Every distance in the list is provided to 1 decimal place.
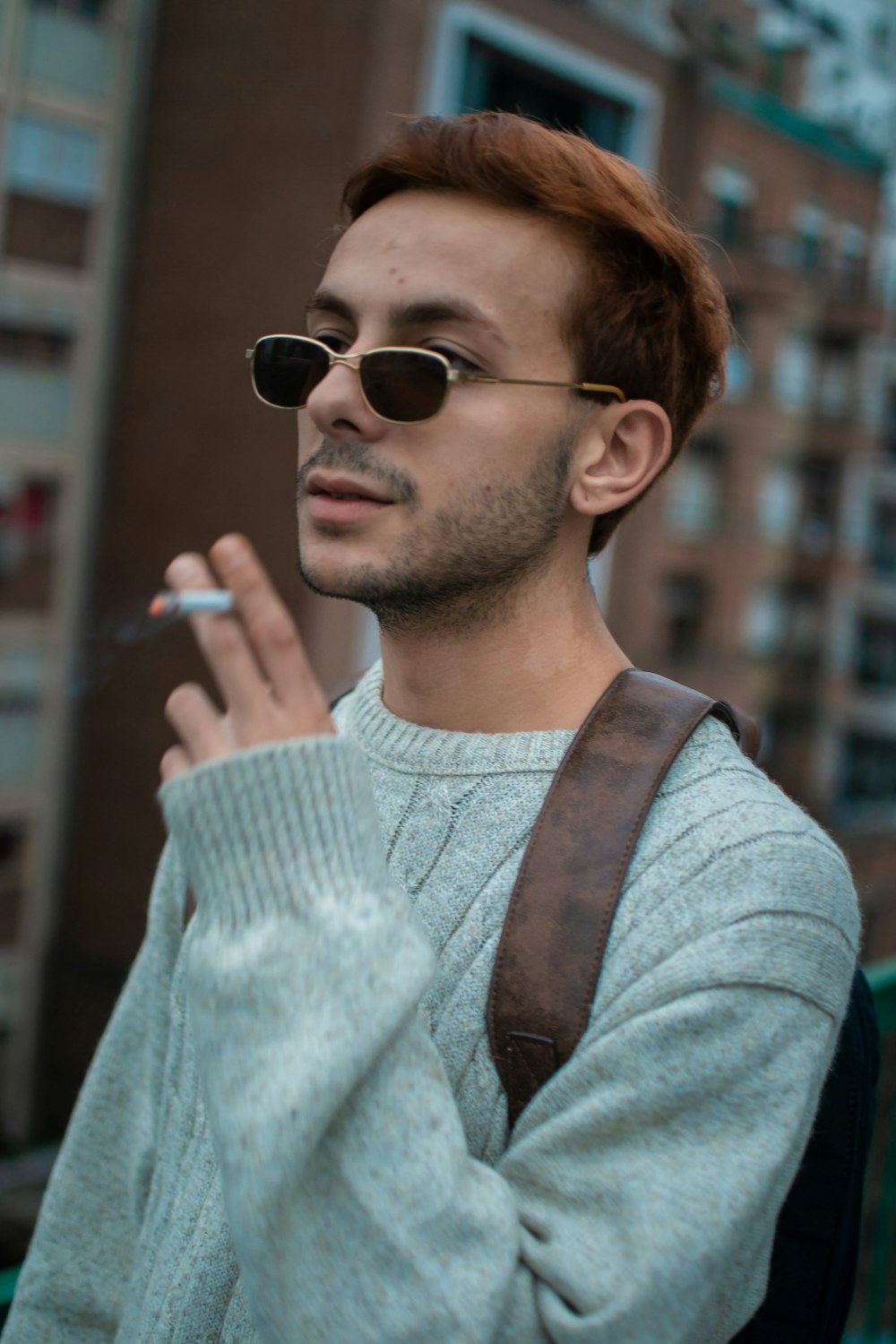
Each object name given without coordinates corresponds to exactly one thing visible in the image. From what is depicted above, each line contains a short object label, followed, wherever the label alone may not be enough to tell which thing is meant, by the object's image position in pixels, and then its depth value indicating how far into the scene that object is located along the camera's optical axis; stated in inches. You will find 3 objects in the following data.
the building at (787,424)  676.7
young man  40.6
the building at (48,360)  535.2
